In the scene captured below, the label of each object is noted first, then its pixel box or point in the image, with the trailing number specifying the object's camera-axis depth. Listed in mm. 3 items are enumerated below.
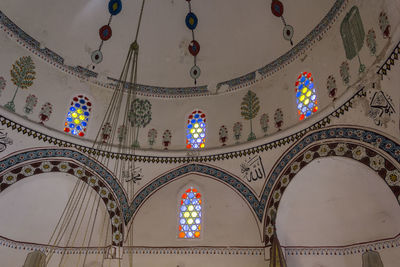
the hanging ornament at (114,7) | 10820
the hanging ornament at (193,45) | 11272
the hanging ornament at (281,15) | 10062
